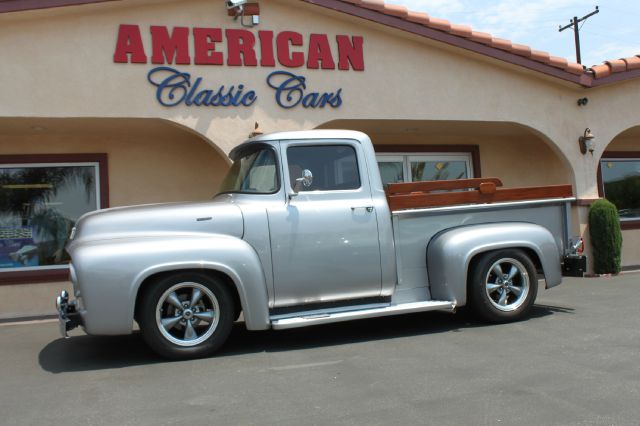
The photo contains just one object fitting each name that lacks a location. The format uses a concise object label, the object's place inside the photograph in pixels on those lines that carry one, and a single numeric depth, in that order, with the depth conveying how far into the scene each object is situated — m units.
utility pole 27.94
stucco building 8.20
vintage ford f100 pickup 5.29
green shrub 10.58
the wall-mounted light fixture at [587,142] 10.80
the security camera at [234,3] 8.53
